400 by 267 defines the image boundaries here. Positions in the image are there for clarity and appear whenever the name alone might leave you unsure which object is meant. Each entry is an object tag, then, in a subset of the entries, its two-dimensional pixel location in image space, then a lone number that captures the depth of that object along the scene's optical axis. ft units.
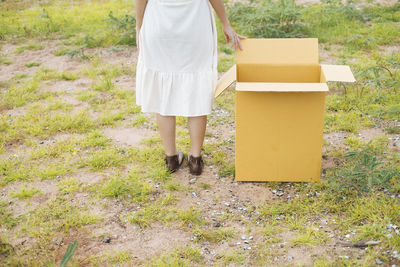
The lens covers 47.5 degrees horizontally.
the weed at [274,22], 16.63
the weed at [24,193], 9.21
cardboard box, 8.46
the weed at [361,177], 8.41
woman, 8.34
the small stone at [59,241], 7.79
